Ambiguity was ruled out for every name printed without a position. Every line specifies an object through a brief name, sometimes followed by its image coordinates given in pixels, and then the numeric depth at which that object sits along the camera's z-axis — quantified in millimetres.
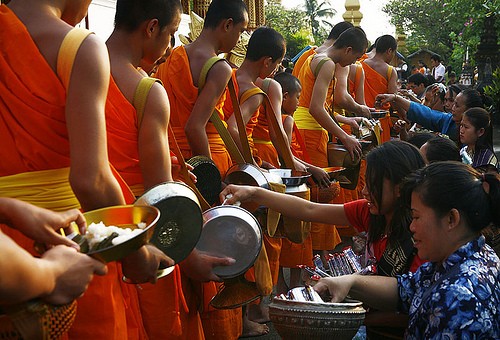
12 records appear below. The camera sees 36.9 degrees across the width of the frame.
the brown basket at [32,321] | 1640
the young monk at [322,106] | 6422
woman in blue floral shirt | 2299
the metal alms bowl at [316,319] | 2346
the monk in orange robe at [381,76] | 9516
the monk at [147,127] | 2885
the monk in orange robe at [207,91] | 3979
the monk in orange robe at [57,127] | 2299
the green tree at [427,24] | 33375
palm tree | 64188
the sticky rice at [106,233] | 1892
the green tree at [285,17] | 53312
